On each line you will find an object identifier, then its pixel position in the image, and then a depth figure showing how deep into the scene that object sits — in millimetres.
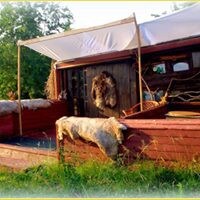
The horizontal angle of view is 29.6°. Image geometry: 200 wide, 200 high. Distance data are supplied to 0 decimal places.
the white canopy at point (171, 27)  6922
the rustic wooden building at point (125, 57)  7105
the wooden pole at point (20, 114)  9288
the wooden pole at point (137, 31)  6395
